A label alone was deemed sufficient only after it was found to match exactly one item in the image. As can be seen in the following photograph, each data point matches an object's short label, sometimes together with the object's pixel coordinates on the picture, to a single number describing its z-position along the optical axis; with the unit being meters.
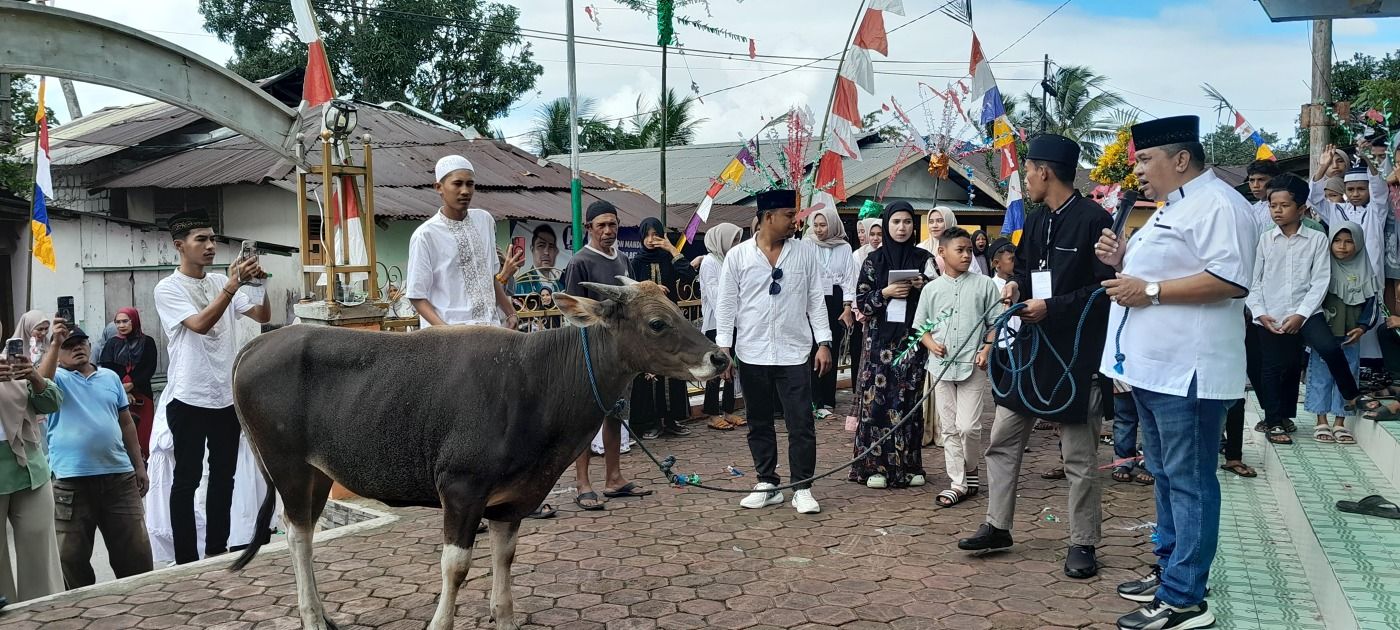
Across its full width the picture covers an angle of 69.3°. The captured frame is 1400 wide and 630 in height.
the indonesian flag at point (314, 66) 7.60
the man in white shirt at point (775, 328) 6.86
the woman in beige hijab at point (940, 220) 8.42
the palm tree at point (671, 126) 30.94
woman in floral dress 7.58
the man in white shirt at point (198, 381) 6.17
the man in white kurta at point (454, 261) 6.17
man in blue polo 6.12
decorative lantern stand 7.15
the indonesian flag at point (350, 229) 7.59
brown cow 4.49
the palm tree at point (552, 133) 33.00
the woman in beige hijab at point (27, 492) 5.52
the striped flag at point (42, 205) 9.95
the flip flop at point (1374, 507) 5.55
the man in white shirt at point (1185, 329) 4.25
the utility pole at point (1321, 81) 11.51
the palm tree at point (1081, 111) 33.66
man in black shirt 5.21
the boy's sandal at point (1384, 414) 7.05
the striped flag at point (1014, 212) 10.42
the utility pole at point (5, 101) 13.59
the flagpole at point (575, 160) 15.72
